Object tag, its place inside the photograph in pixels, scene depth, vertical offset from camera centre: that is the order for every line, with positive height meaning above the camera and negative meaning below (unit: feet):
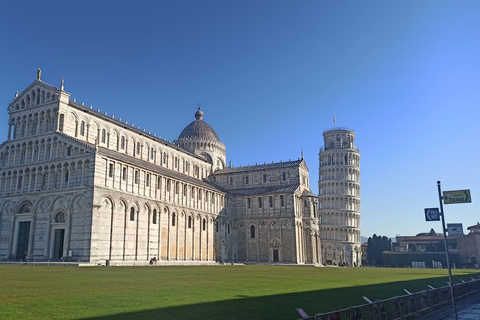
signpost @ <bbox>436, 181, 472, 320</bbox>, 48.19 +6.17
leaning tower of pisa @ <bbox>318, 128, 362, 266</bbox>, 319.68 +42.29
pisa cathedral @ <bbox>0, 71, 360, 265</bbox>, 150.41 +23.05
